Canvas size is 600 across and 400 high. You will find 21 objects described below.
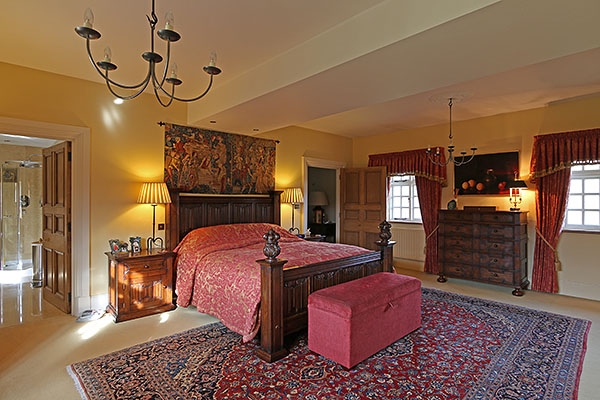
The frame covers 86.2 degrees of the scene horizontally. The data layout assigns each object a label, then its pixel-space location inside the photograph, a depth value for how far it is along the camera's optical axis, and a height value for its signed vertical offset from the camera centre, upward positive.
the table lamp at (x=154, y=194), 3.89 +0.03
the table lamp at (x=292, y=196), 5.32 +0.00
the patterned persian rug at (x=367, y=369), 2.20 -1.34
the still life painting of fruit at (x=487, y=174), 4.90 +0.37
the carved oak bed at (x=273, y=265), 2.64 -0.68
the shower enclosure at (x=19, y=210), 6.12 -0.27
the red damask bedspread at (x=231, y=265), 2.85 -0.70
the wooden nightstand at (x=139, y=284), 3.48 -0.99
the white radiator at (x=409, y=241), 5.93 -0.84
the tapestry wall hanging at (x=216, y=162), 4.38 +0.52
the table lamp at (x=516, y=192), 4.59 +0.07
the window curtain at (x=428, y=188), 5.62 +0.15
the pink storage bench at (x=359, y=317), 2.48 -1.01
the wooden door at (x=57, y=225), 3.71 -0.36
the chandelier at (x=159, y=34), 1.50 +0.77
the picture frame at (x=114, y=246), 3.70 -0.57
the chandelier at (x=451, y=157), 5.21 +0.68
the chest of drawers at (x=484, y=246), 4.48 -0.74
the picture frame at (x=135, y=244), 3.83 -0.57
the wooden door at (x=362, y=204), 6.01 -0.15
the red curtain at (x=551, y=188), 4.27 +0.12
